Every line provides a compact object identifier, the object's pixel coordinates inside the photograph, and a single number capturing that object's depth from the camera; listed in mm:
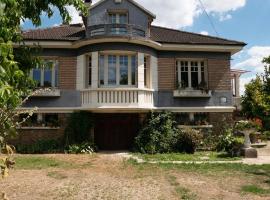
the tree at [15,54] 1812
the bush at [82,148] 11442
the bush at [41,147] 11756
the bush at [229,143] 10986
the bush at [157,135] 11685
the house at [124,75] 11858
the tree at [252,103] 14684
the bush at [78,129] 11848
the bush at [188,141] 11543
